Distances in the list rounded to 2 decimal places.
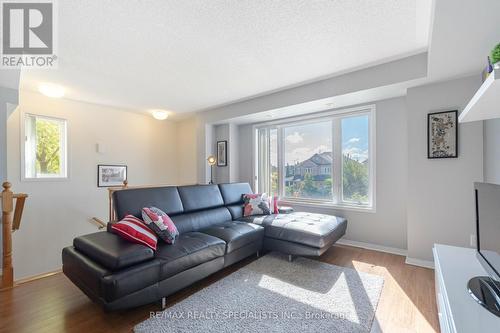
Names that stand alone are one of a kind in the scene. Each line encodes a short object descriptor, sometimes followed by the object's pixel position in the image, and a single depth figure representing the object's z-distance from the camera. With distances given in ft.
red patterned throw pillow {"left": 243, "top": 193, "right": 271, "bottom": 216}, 11.93
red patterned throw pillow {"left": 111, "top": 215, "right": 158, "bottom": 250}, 6.86
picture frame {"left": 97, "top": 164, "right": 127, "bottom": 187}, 13.75
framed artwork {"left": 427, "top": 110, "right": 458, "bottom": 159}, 8.29
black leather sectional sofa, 5.79
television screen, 3.85
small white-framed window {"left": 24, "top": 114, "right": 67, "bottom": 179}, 11.41
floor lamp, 15.55
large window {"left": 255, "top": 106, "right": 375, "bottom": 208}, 11.60
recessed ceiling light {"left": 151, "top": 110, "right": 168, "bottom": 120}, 14.64
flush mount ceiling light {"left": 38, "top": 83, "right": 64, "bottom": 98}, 10.47
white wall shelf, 3.30
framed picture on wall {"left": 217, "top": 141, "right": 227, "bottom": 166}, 16.12
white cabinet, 3.21
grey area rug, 5.66
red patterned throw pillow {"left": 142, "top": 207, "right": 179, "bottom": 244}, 7.52
